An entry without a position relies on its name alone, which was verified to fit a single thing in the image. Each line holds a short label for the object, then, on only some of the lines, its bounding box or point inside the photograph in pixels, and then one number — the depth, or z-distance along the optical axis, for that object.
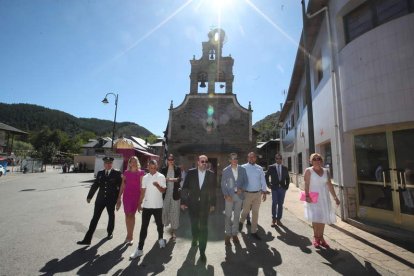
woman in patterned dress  5.58
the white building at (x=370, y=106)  5.63
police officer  5.12
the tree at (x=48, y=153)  58.99
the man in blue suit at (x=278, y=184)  6.90
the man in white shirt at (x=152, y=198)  4.67
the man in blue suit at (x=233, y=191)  5.03
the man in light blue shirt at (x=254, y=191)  5.70
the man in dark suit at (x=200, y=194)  4.52
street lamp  21.53
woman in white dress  4.95
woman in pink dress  5.05
